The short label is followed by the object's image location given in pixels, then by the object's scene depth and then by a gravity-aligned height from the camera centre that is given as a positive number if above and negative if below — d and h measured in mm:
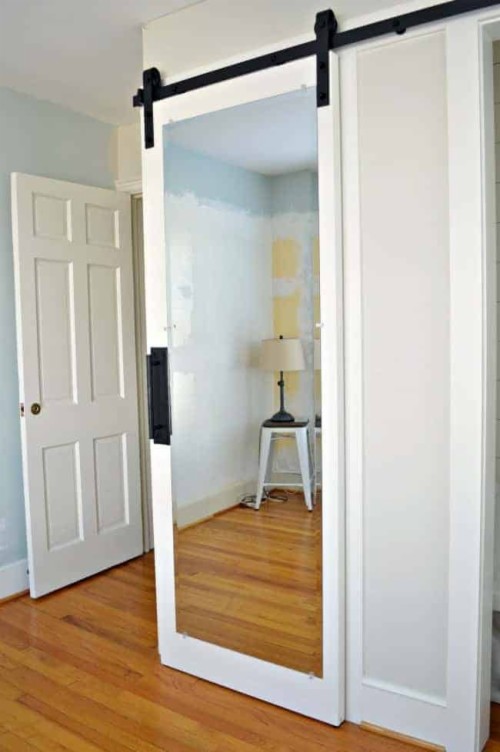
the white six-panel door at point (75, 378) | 3180 -182
